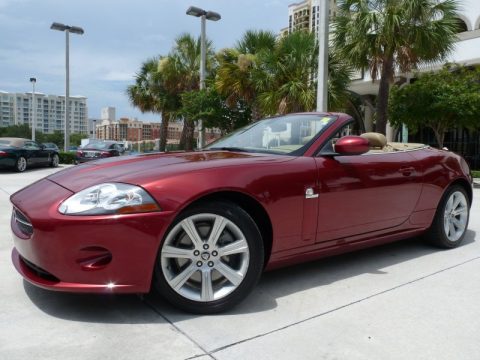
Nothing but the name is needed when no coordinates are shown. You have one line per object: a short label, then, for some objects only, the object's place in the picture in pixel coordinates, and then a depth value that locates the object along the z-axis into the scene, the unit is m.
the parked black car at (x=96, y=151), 17.86
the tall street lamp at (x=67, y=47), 21.11
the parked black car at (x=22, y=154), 13.64
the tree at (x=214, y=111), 17.06
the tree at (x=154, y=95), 22.30
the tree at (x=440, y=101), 13.19
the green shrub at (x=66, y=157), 21.22
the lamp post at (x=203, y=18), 16.64
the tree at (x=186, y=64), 21.16
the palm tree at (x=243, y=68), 15.45
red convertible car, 2.40
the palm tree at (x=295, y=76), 13.46
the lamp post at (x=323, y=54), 9.81
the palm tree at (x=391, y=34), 12.46
